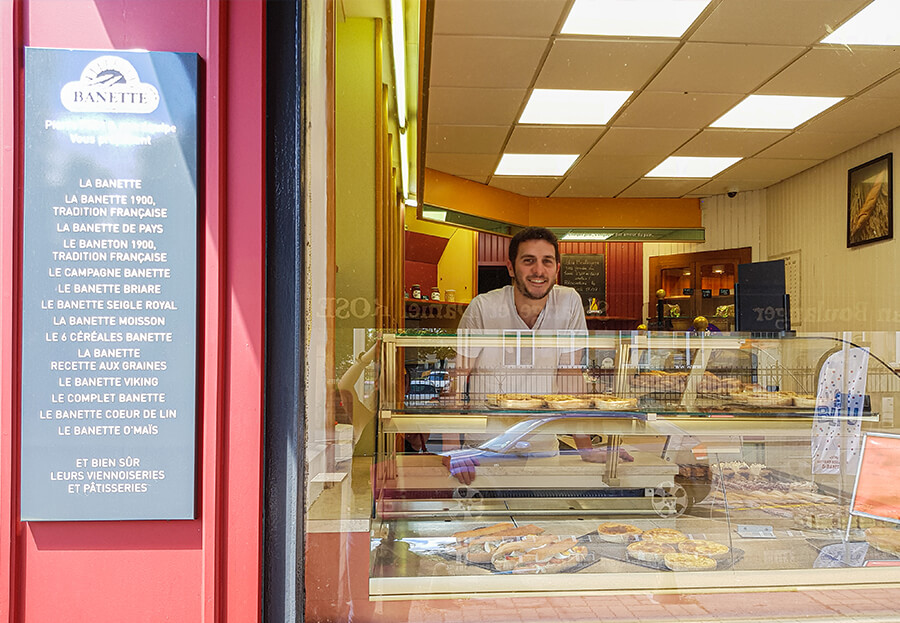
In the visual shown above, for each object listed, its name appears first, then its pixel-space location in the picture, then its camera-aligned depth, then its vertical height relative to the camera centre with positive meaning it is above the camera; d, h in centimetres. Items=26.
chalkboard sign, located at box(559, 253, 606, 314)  261 +18
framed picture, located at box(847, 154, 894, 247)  250 +51
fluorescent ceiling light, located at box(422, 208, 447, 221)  257 +46
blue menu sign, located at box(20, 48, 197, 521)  123 +7
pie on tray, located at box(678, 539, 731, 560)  171 -68
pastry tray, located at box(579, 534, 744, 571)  164 -69
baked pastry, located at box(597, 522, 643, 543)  180 -66
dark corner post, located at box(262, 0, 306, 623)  132 +1
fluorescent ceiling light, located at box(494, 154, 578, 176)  278 +74
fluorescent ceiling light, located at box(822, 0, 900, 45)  231 +119
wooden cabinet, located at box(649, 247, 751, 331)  262 +15
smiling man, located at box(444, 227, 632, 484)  236 -8
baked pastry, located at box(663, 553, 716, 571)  161 -67
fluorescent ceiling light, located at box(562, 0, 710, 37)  254 +133
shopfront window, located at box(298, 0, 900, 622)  152 -7
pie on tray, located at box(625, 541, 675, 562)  166 -67
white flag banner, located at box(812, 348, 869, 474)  225 -35
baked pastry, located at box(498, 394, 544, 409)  220 -31
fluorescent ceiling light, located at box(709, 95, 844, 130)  260 +94
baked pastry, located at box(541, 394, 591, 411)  224 -32
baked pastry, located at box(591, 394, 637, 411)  224 -32
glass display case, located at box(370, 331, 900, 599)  164 -54
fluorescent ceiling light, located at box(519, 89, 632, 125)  273 +100
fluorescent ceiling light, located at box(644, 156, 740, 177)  276 +72
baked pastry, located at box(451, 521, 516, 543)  179 -66
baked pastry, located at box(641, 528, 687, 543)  179 -67
